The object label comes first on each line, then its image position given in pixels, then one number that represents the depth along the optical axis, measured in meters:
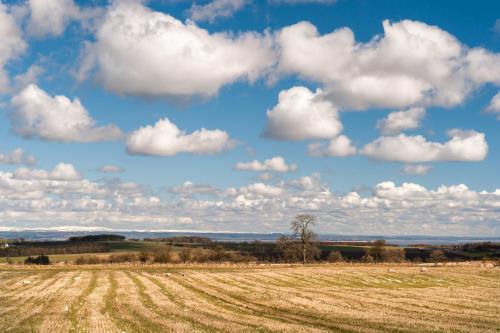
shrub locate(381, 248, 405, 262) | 139.88
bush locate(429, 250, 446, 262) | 139.62
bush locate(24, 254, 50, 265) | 131.62
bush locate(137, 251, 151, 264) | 134.95
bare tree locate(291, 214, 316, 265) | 124.06
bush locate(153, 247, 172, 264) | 132.46
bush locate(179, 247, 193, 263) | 131.60
